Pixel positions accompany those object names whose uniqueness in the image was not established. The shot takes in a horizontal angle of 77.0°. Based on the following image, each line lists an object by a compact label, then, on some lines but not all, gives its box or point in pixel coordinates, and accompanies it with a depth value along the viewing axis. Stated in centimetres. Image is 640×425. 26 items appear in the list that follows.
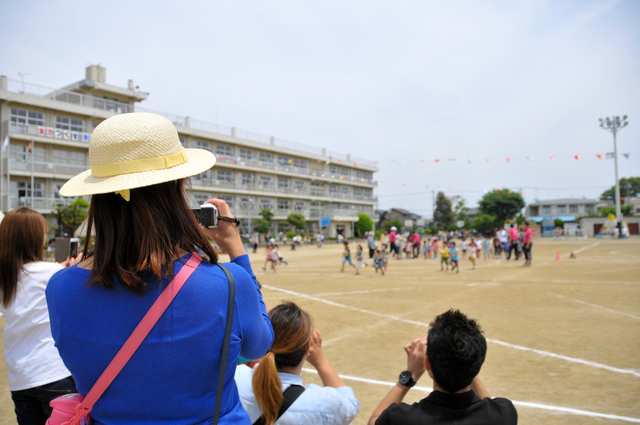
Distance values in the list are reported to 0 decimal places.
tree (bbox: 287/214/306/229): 5306
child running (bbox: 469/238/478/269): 1728
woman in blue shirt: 119
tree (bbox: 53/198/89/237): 2771
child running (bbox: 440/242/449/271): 1628
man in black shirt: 180
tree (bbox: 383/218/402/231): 6744
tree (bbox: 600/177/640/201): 8356
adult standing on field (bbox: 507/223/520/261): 1927
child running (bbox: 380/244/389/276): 1565
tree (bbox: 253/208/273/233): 4728
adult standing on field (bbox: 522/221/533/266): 1694
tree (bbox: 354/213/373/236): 6638
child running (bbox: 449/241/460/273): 1562
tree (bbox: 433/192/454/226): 7944
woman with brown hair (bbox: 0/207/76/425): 237
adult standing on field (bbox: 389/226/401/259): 2486
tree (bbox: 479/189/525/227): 6066
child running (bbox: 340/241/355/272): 1775
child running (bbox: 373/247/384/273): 1622
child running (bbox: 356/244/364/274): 1656
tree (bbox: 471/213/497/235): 5982
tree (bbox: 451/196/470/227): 7625
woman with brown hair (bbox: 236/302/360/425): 202
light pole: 3862
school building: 3447
